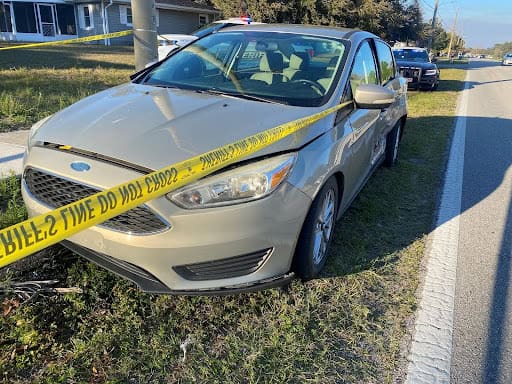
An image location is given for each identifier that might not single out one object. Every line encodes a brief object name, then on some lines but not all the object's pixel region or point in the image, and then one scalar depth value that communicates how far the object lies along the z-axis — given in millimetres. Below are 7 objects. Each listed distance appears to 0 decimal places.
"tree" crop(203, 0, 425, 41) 23016
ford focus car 2324
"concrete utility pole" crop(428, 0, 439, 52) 43550
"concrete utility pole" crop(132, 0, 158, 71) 5195
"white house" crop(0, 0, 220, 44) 28516
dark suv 15492
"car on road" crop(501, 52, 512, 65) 57134
